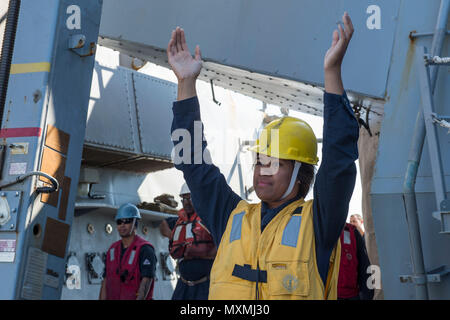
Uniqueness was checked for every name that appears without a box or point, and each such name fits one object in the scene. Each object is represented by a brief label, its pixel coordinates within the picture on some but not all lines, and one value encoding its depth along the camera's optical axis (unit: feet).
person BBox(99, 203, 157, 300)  20.07
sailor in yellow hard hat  7.43
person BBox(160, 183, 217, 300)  19.90
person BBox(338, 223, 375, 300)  16.61
